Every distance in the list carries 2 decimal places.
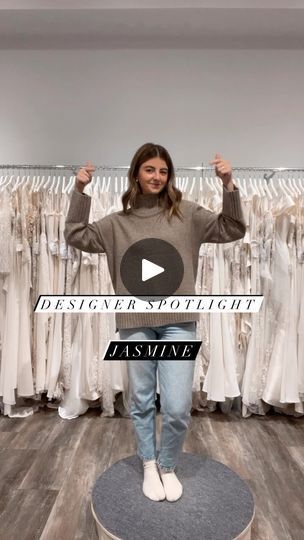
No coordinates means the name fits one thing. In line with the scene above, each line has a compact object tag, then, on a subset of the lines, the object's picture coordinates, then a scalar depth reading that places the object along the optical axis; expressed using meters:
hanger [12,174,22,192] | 2.21
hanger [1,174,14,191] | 2.18
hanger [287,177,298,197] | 2.20
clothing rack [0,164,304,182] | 2.14
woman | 1.18
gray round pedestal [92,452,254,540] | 1.20
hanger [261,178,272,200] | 2.20
